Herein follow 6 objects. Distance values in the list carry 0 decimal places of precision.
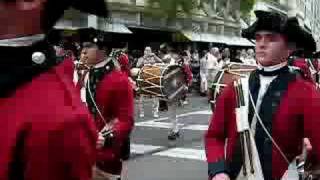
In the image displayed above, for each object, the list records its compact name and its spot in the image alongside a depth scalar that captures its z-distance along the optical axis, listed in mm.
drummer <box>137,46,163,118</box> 12559
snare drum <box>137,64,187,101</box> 10590
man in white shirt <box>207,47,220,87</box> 16467
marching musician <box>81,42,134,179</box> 3978
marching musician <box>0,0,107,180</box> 1301
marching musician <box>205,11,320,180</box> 2919
